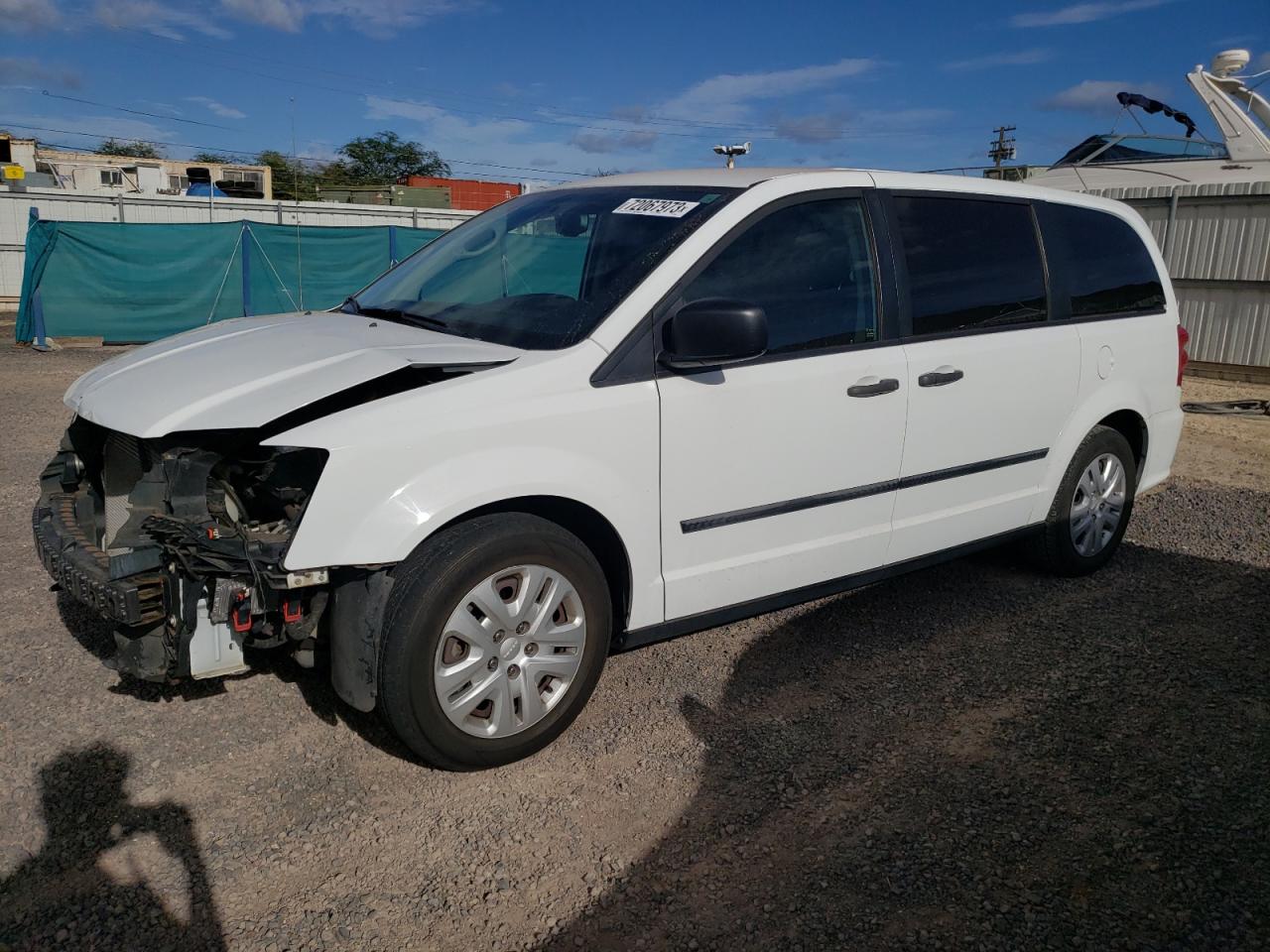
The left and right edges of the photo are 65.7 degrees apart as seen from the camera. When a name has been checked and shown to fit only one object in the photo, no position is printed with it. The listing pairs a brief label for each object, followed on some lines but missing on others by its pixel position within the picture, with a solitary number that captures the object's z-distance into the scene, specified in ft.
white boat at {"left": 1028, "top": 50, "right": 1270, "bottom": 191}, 45.52
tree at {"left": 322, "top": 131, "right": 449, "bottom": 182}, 219.20
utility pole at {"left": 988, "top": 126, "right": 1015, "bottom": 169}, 143.33
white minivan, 9.48
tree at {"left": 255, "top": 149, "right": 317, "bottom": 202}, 174.91
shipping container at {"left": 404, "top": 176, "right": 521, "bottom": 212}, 125.18
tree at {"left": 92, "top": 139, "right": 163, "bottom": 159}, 226.79
